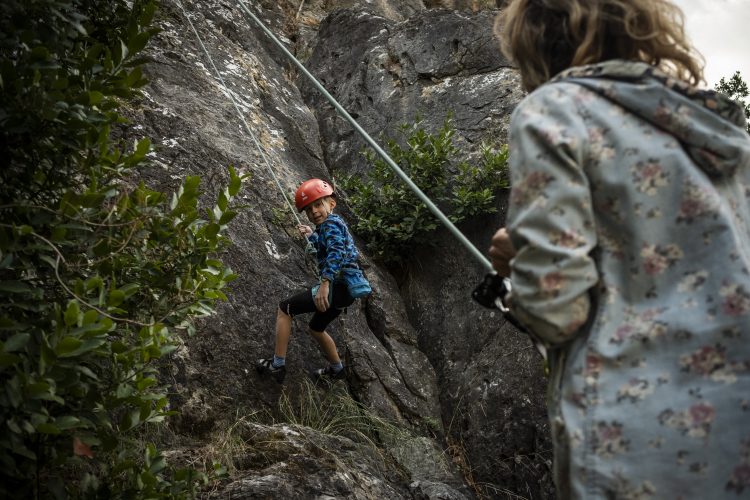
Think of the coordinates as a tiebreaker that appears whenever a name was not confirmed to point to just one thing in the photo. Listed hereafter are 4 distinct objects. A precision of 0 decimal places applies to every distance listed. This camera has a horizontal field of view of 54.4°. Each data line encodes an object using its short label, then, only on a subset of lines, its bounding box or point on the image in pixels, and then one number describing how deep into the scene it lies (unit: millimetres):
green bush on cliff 6738
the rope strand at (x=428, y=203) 2424
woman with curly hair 1471
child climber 5348
